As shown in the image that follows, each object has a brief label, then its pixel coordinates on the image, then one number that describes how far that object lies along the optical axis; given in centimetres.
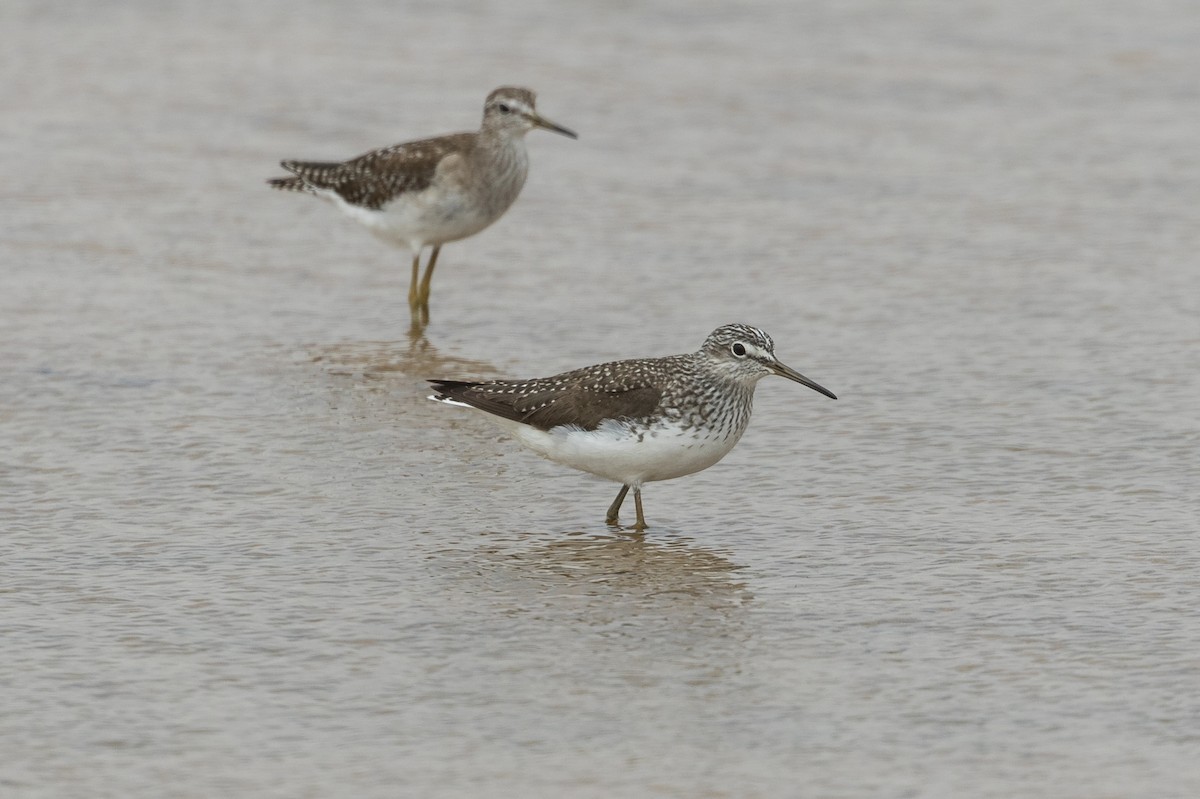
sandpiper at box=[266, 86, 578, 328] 2811
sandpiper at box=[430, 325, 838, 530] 1889
